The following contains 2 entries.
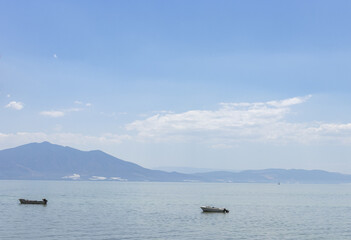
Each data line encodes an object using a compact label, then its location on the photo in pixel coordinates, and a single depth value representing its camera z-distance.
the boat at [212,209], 129.65
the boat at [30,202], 149.38
